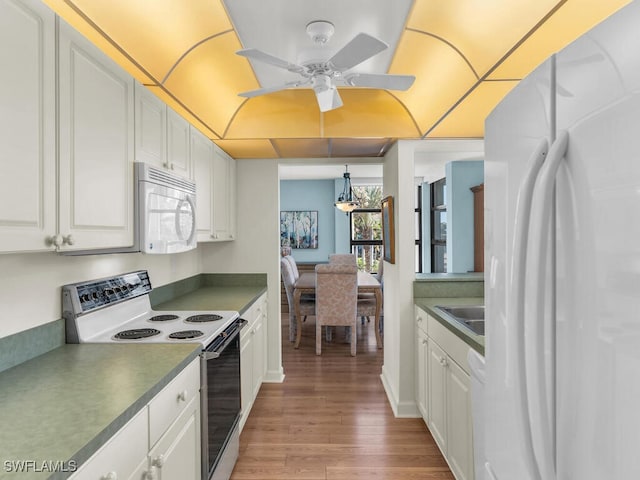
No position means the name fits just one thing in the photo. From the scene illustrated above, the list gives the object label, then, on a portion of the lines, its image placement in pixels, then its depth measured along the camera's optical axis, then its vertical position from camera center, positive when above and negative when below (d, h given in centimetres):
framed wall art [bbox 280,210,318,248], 753 +30
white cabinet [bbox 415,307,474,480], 189 -87
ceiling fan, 162 +82
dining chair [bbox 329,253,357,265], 655 -27
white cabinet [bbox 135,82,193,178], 187 +60
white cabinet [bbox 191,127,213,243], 263 +46
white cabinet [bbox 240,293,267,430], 267 -86
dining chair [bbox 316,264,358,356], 440 -64
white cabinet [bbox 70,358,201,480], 102 -64
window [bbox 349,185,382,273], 756 +15
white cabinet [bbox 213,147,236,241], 307 +41
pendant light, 605 +70
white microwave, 181 +18
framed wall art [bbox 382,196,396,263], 318 +10
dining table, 468 -61
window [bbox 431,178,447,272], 639 +26
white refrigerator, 55 -4
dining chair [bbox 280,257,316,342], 489 -79
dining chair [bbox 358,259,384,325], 488 -81
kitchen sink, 247 -48
